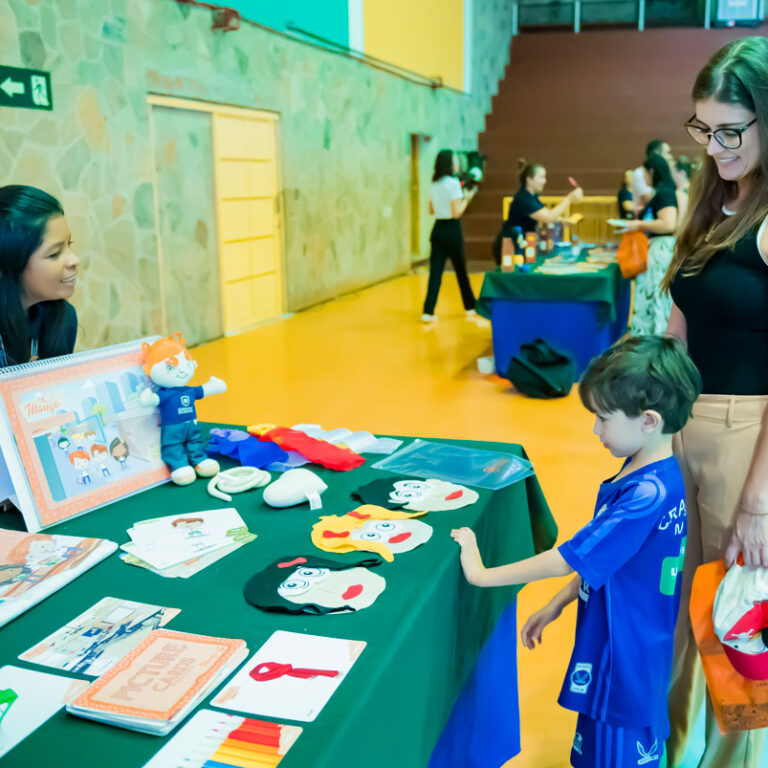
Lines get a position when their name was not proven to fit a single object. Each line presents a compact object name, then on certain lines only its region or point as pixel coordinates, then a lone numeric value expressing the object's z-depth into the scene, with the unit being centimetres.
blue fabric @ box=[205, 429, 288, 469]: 172
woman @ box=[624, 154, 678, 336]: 548
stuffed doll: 162
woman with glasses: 139
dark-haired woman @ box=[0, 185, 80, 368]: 162
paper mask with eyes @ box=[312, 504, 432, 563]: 134
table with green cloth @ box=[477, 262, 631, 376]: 516
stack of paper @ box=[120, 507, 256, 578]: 129
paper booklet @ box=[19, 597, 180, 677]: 103
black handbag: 499
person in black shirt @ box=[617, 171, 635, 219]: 653
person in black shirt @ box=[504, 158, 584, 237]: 629
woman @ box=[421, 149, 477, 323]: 694
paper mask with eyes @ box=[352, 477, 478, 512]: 151
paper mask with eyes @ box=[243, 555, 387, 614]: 115
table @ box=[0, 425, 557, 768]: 89
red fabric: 172
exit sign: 454
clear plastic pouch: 166
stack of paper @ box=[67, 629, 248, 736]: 91
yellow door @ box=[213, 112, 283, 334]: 681
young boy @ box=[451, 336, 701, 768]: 130
